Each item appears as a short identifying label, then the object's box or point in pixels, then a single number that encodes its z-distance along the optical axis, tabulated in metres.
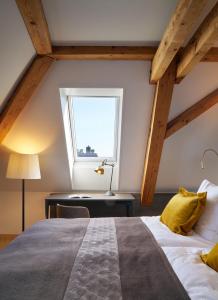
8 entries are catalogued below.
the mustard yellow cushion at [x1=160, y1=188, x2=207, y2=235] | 1.87
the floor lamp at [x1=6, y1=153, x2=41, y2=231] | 3.03
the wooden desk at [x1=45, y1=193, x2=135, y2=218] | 3.19
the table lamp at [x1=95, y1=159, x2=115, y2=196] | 3.34
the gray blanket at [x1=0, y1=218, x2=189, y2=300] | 0.99
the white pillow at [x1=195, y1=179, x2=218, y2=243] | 1.76
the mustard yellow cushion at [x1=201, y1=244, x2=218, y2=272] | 1.19
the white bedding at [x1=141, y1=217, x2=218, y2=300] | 0.99
